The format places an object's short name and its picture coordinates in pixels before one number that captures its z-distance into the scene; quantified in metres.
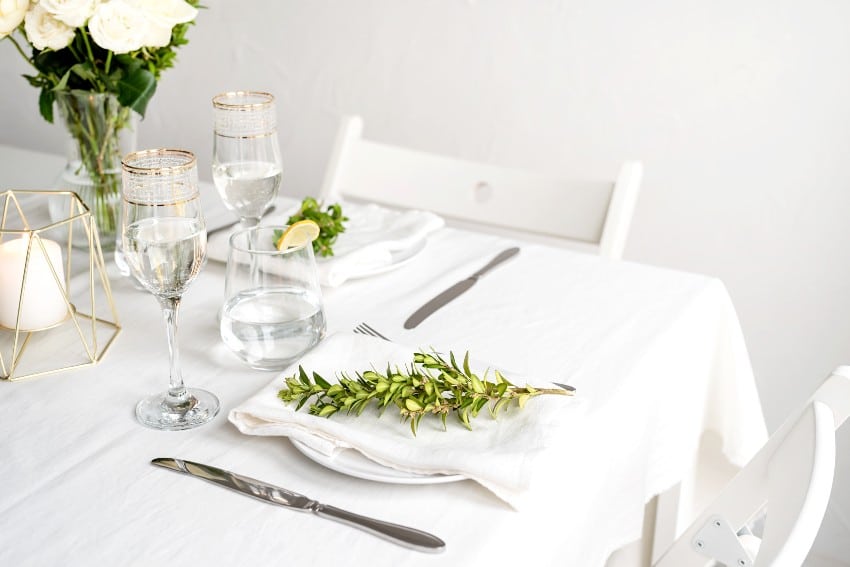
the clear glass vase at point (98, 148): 1.08
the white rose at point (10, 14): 0.96
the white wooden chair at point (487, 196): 1.33
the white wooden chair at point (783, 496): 0.62
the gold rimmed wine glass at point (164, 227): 0.73
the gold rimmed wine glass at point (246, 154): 0.98
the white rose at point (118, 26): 0.95
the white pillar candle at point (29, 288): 0.90
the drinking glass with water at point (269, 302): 0.80
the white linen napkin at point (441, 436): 0.66
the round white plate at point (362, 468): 0.67
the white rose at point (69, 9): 0.95
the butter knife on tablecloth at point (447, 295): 0.98
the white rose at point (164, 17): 0.99
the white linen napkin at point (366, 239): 1.05
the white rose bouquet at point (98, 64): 0.96
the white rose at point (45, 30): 0.97
